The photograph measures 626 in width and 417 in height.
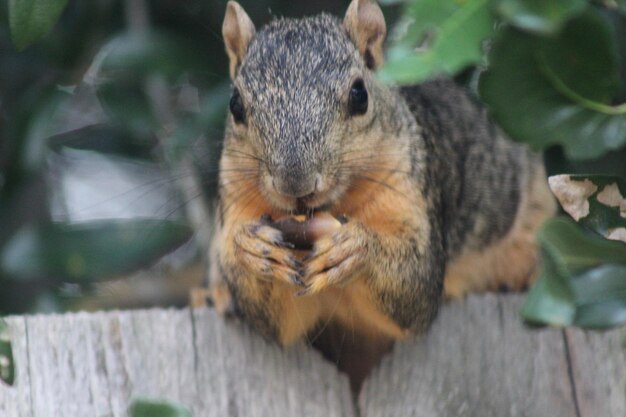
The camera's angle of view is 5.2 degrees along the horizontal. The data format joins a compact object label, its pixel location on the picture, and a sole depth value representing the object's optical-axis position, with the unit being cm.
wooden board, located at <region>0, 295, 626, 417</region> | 189
